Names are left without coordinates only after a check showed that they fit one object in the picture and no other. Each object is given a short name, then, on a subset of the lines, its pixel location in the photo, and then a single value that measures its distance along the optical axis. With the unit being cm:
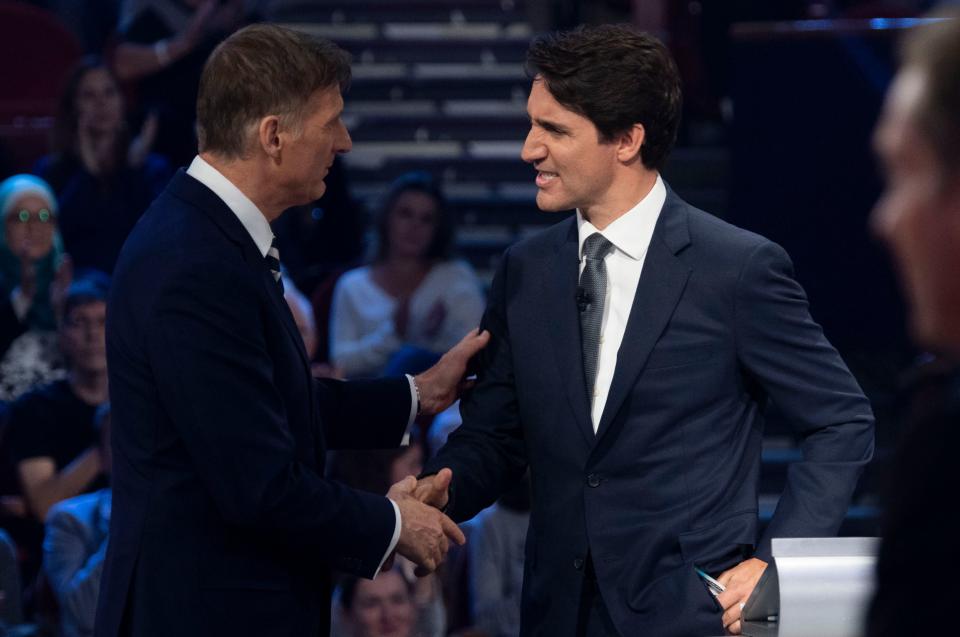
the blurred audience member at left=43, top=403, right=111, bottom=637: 867
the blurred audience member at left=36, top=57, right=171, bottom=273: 1235
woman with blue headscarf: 1069
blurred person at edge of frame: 237
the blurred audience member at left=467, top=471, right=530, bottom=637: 914
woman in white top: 1096
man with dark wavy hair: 504
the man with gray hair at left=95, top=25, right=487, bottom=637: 475
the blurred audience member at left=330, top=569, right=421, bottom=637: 876
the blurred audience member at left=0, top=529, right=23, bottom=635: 800
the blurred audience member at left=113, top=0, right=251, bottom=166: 1362
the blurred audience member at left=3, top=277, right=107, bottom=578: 954
